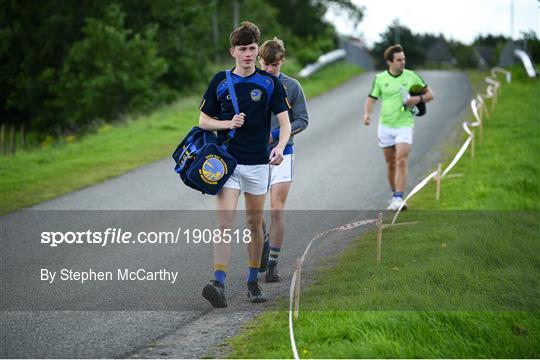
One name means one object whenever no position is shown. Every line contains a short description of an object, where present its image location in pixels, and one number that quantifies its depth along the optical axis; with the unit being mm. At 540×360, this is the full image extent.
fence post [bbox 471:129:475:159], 31737
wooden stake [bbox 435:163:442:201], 25059
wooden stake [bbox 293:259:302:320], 13137
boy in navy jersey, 13931
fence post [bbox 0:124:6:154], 50772
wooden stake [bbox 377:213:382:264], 16966
